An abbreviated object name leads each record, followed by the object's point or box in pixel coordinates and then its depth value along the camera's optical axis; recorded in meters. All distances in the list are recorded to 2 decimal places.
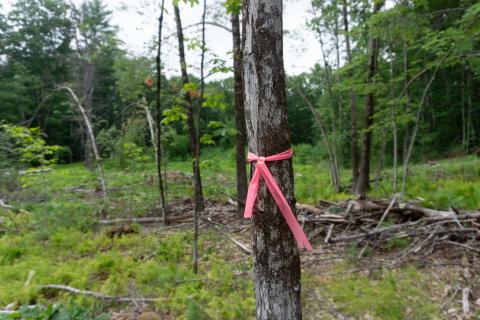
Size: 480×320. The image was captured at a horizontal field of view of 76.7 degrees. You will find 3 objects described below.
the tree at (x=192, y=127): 4.02
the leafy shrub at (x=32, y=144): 5.41
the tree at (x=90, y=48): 16.73
